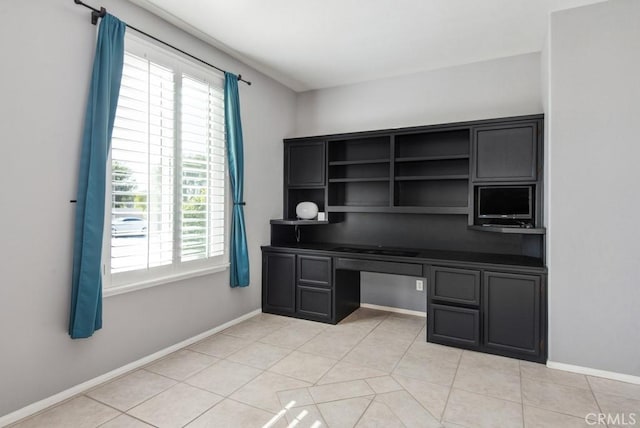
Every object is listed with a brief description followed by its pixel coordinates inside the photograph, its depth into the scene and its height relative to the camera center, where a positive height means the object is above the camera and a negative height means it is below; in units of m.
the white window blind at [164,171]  2.59 +0.37
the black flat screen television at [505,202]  3.21 +0.17
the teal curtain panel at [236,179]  3.52 +0.39
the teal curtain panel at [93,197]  2.29 +0.12
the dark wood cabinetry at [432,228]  3.03 -0.10
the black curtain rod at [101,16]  2.37 +1.40
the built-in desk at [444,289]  2.90 -0.67
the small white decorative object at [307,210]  4.27 +0.09
